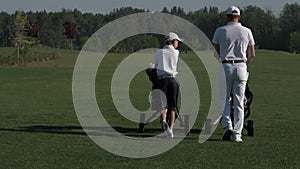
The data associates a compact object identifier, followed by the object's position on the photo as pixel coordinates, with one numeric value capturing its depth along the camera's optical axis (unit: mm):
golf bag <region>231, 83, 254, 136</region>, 13359
